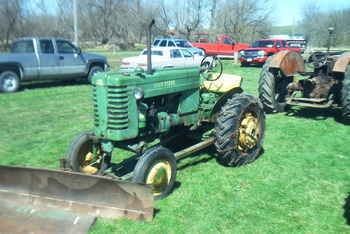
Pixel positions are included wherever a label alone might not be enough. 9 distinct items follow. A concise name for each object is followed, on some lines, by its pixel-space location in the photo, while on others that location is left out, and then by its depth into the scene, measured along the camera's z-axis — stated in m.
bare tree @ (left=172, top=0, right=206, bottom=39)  38.56
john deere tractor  3.72
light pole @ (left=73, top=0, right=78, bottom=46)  21.53
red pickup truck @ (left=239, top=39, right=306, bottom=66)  18.84
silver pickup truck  11.13
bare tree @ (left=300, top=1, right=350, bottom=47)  37.75
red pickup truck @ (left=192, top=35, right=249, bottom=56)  24.70
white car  14.43
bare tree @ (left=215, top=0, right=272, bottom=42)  38.81
